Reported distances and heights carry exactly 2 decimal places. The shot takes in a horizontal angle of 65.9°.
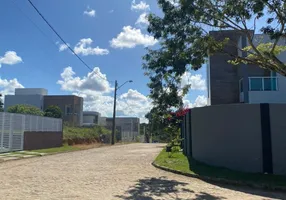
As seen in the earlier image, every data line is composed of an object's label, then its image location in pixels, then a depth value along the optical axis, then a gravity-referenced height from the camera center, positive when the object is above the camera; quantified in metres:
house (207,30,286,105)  15.31 +3.03
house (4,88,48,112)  60.57 +6.20
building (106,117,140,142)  68.85 +0.05
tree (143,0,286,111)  7.30 +3.31
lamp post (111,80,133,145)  28.51 +1.88
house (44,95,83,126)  60.68 +4.92
